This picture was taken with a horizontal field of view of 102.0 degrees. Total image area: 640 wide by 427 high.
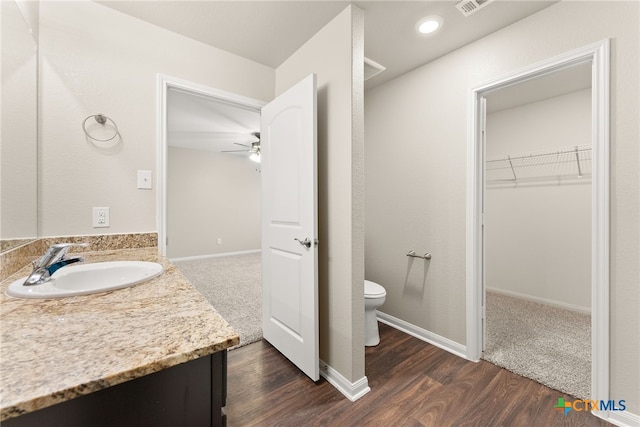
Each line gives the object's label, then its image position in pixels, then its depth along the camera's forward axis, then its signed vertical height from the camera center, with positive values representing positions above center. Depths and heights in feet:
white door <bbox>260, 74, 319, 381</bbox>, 5.35 -0.29
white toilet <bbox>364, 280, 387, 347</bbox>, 6.72 -2.71
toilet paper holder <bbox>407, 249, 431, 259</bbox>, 7.13 -1.18
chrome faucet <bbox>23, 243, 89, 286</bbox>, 2.96 -0.65
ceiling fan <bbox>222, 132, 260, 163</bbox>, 14.88 +4.06
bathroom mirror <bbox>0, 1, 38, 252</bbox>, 3.59 +1.35
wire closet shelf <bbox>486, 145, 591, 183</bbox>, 9.41 +1.91
